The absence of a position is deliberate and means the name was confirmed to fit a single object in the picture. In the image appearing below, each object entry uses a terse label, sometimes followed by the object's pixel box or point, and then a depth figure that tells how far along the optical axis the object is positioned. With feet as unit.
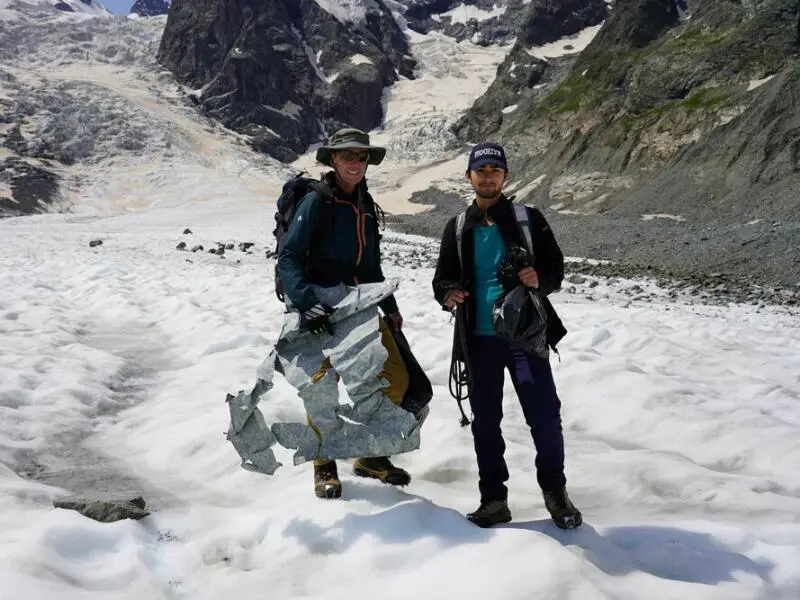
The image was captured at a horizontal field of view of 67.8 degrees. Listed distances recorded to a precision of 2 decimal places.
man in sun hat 13.73
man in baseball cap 12.82
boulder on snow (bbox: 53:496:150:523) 12.96
